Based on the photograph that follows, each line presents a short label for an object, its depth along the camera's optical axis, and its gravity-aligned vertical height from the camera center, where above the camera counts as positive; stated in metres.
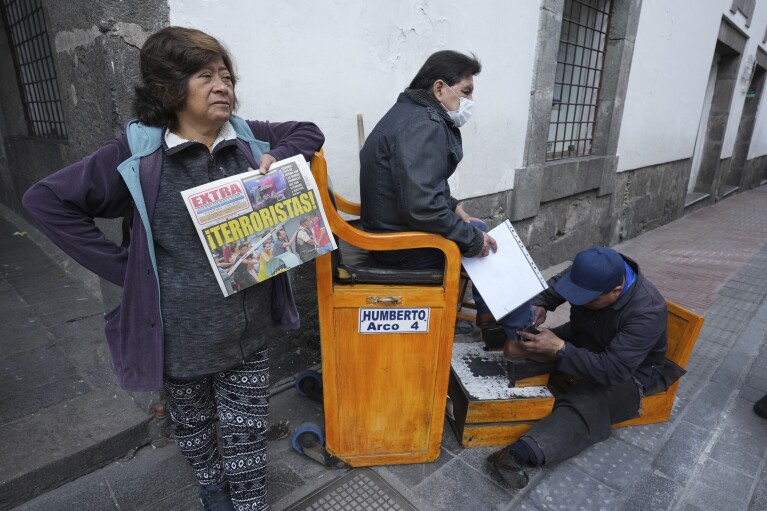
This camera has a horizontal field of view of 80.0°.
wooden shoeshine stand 1.92 -1.05
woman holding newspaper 1.34 -0.32
